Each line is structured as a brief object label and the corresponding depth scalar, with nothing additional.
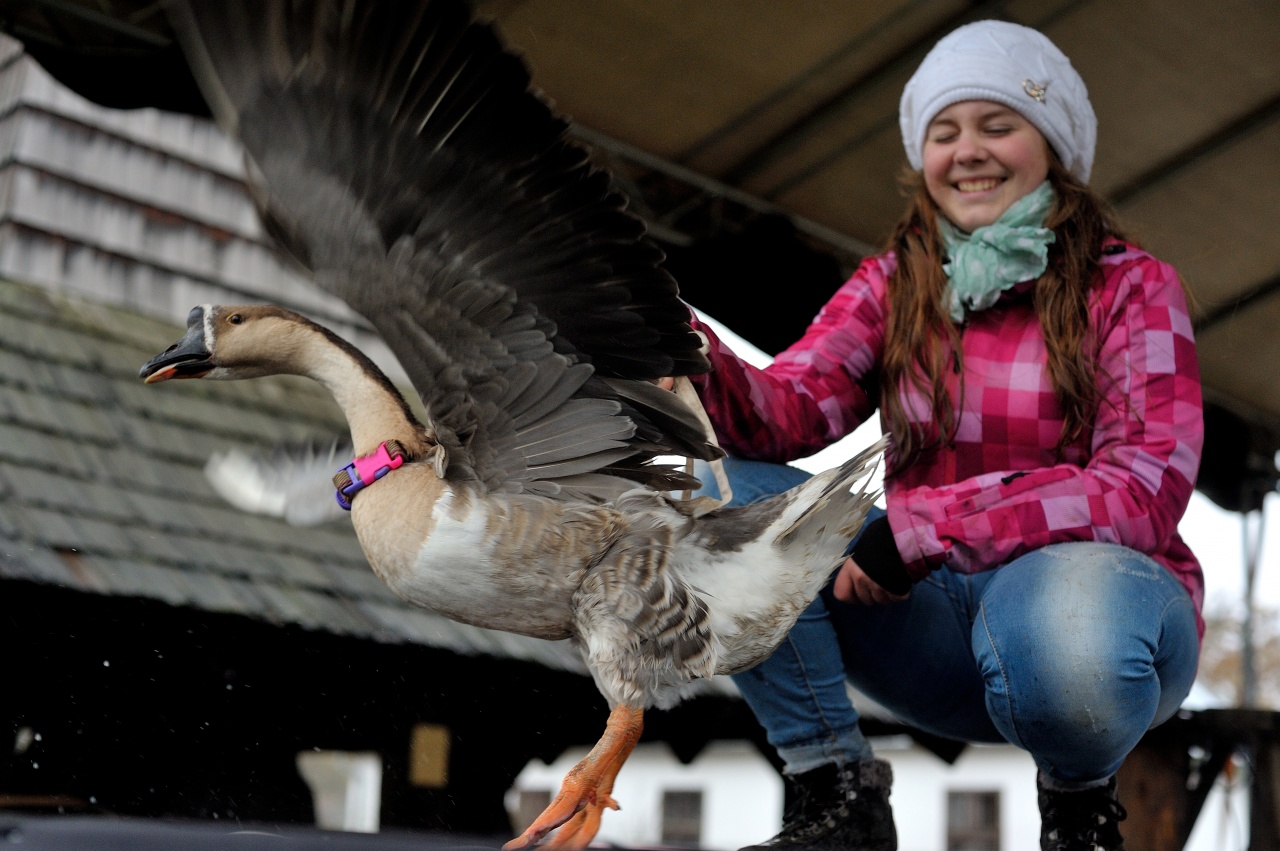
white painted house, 15.28
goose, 1.54
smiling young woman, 1.73
